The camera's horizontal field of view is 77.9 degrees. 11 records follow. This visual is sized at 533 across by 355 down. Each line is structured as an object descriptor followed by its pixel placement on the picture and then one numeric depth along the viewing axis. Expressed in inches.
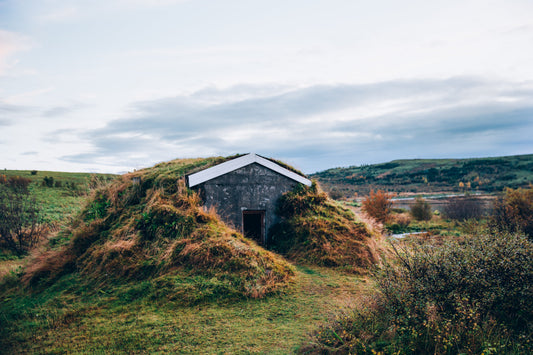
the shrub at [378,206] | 1013.2
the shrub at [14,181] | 1182.8
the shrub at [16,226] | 611.5
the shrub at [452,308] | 173.9
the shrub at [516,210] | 635.5
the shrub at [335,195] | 1545.3
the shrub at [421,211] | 1139.9
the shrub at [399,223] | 960.1
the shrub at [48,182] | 1526.8
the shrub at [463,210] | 1077.1
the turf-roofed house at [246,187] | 439.8
